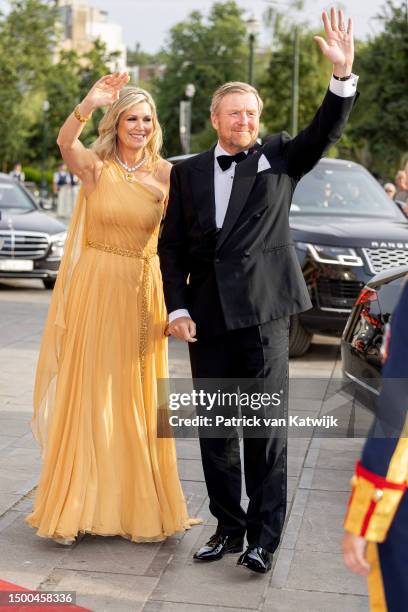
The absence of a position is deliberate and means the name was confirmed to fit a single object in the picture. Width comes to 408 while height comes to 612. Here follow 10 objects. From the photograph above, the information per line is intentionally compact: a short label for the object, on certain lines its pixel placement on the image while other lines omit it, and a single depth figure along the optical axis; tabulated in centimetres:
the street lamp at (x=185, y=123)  3266
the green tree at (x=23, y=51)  4856
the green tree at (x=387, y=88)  4034
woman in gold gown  504
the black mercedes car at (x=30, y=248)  1569
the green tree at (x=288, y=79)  5441
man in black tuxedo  460
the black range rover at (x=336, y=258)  1010
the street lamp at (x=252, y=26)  3341
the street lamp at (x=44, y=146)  5759
